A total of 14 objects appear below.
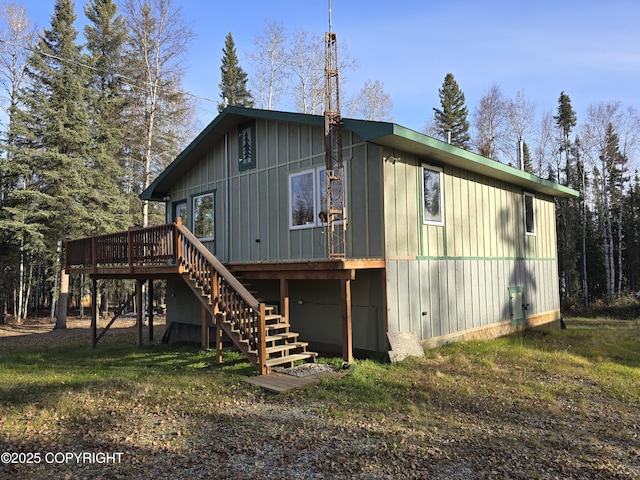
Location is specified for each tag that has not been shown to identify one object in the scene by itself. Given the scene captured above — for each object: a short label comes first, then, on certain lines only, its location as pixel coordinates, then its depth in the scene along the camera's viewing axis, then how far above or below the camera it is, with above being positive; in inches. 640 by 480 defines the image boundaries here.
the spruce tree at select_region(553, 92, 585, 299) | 1033.5 +95.3
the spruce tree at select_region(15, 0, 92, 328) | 673.6 +194.3
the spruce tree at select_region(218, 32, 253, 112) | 1257.4 +532.2
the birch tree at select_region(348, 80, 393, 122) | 1002.7 +359.1
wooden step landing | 234.4 -68.2
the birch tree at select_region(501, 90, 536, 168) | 1091.9 +333.7
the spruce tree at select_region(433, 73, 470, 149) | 1295.5 +429.7
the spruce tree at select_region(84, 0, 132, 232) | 723.4 +283.8
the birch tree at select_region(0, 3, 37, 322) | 668.1 +243.0
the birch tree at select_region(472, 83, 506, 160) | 1118.4 +348.9
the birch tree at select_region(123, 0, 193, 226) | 757.9 +348.7
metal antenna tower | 321.7 +63.6
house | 313.3 +26.0
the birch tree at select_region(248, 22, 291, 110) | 868.0 +397.6
